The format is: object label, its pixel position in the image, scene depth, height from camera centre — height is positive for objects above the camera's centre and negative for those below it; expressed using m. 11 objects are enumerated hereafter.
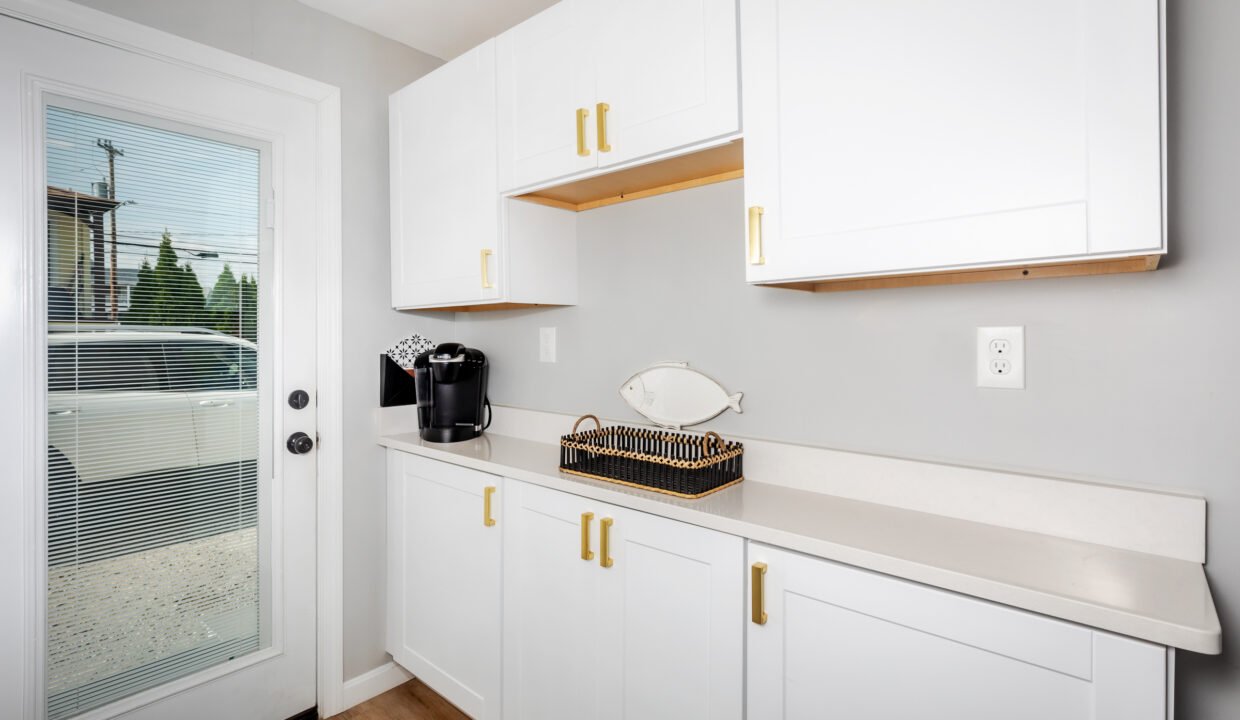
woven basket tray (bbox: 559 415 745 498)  1.43 -0.26
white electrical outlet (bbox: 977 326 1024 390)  1.20 -0.01
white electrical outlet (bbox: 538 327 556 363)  2.11 +0.05
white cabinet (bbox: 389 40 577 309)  1.82 +0.47
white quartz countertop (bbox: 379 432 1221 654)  0.83 -0.35
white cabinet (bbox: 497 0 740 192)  1.33 +0.69
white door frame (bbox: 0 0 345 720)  1.52 -0.06
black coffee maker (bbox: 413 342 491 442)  2.09 -0.11
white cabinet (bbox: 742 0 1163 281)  0.89 +0.39
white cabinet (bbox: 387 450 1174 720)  0.90 -0.55
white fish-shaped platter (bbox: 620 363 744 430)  1.68 -0.11
